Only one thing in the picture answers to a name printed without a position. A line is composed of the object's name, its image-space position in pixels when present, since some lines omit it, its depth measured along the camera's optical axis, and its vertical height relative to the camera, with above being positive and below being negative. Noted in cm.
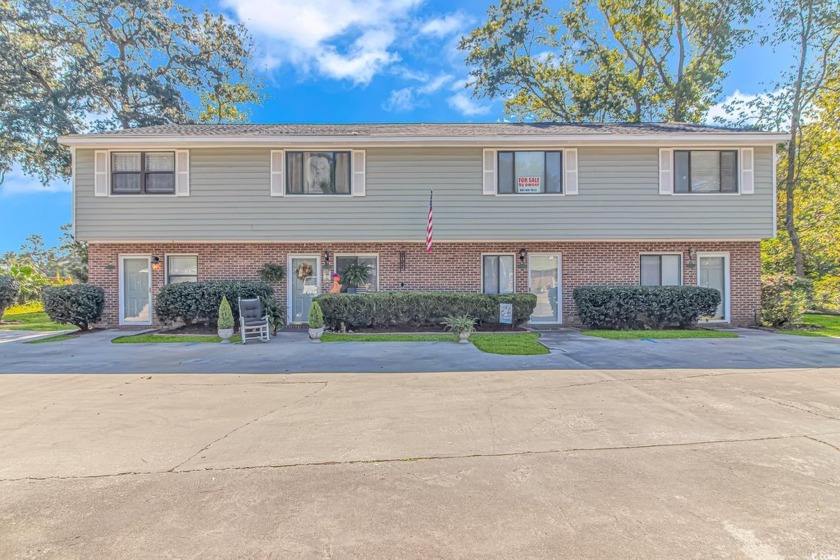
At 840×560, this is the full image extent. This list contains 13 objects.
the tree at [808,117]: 1716 +662
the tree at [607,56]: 2012 +1091
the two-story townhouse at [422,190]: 1184 +248
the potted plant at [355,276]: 1222 +11
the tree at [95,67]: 1822 +978
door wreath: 1266 +26
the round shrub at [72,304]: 1112 -60
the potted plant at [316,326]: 991 -105
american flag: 1147 +126
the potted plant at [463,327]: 964 -108
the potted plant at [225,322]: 999 -96
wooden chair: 976 -91
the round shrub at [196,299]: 1086 -46
